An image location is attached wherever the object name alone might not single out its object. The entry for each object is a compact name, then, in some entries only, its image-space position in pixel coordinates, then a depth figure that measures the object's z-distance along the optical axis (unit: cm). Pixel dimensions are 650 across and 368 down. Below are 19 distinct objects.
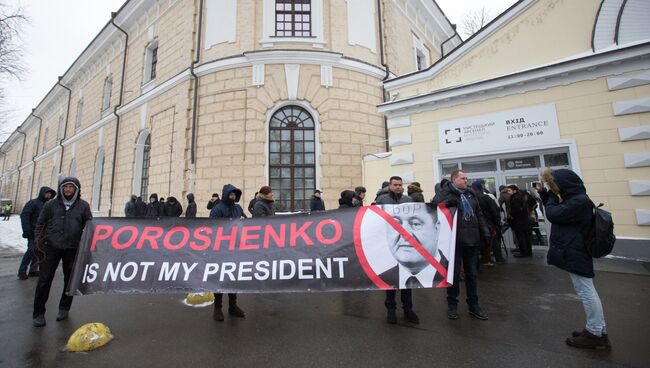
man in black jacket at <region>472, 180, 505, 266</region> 613
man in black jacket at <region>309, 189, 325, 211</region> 916
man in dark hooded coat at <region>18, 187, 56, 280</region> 608
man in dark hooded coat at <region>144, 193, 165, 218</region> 1131
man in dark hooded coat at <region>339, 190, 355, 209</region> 526
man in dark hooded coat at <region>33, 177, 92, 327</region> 390
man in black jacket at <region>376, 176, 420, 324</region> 368
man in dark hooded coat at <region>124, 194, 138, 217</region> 1250
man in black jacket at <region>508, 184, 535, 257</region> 735
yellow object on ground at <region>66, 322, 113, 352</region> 308
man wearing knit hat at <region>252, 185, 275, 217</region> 439
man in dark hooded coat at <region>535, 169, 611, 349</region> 292
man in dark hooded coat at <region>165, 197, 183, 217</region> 1090
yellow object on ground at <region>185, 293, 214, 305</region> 457
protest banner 369
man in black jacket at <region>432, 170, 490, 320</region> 380
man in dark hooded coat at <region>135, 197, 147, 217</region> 1255
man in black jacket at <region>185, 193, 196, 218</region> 1056
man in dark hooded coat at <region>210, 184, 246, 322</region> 394
